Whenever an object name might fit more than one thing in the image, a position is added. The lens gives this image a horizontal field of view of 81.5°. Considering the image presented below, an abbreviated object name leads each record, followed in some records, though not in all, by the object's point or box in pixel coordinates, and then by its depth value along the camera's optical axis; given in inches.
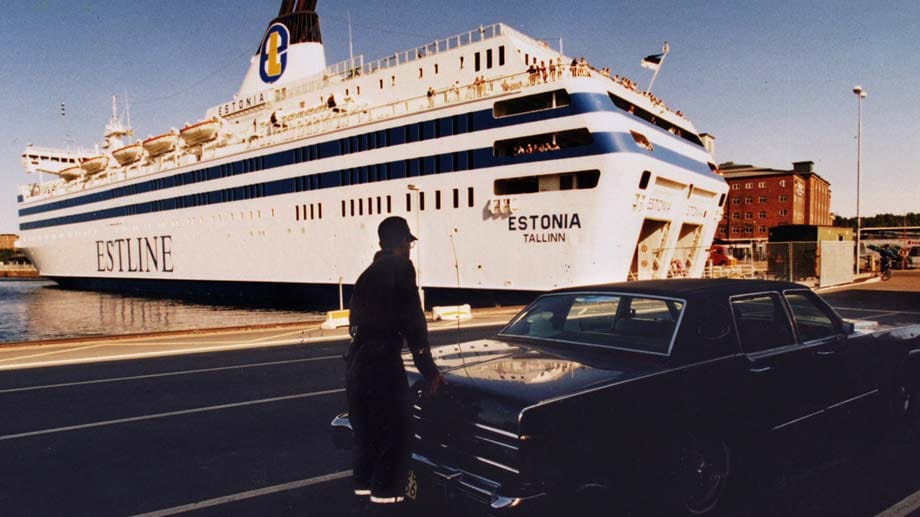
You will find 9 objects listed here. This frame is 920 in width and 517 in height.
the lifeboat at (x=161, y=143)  1637.6
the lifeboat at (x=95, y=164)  1948.9
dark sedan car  107.3
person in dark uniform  114.2
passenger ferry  811.4
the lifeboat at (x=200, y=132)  1478.8
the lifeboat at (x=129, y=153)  1773.1
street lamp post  1314.0
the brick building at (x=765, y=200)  3154.5
